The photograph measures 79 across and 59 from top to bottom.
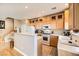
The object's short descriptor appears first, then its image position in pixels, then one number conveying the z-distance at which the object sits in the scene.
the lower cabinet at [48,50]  1.50
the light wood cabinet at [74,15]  1.43
